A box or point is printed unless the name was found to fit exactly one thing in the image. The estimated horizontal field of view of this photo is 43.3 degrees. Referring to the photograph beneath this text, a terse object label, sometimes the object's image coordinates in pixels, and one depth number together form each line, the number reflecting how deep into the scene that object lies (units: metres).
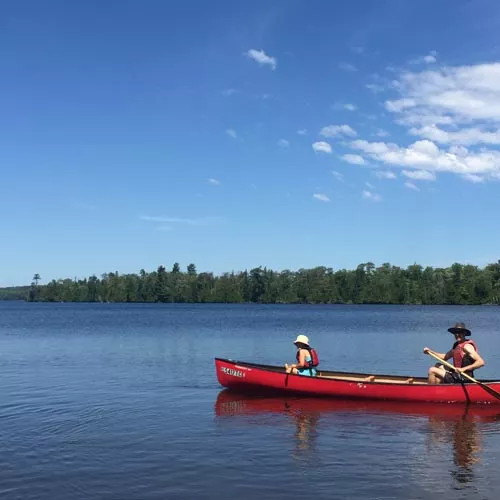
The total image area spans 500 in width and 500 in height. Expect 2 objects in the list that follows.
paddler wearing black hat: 18.17
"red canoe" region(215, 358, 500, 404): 18.39
